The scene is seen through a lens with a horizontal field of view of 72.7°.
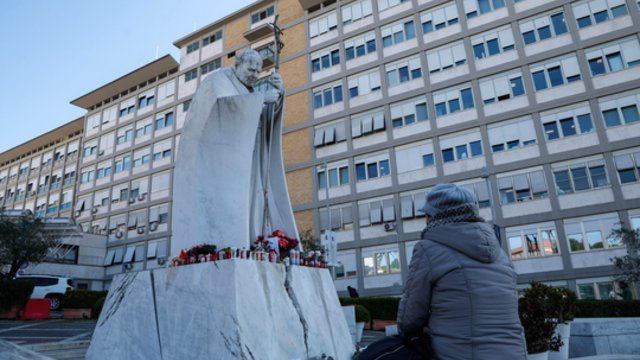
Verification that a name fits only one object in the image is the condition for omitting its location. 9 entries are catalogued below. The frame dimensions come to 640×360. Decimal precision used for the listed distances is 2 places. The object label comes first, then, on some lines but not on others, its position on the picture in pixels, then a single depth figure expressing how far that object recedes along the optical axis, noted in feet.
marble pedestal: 15.81
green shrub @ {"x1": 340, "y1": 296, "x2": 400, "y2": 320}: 61.98
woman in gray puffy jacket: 6.33
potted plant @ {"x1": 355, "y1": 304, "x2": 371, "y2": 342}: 41.70
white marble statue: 20.86
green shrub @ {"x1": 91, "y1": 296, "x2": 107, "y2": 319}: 62.54
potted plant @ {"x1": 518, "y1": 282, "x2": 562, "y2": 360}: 19.74
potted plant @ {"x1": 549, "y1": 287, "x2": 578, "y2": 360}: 20.94
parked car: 71.87
